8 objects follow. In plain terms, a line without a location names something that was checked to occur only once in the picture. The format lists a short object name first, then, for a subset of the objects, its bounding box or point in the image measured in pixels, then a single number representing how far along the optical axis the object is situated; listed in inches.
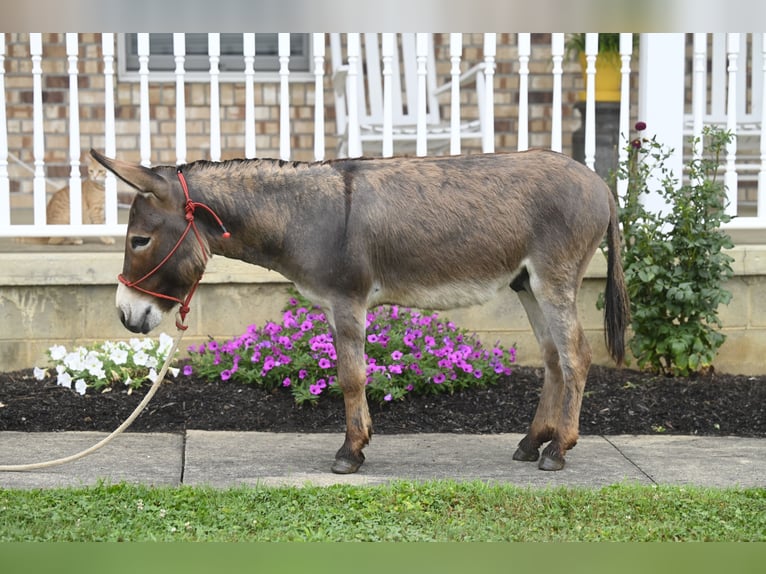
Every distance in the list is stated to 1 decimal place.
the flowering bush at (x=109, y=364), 220.8
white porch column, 239.9
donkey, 161.6
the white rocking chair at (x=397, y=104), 299.7
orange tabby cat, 270.8
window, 372.8
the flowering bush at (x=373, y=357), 213.5
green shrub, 227.5
